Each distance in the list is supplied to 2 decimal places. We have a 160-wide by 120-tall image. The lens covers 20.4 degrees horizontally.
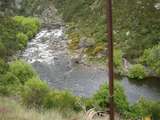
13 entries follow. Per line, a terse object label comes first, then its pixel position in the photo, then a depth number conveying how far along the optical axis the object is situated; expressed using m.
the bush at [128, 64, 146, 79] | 26.83
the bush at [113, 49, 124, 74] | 28.03
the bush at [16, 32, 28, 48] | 33.78
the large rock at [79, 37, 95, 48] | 33.31
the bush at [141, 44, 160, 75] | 27.36
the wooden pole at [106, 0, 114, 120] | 8.16
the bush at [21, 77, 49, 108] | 17.20
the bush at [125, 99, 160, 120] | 17.34
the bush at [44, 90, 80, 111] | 17.14
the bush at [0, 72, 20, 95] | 19.89
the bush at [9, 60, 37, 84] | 24.06
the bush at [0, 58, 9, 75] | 19.59
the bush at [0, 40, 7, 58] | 23.03
